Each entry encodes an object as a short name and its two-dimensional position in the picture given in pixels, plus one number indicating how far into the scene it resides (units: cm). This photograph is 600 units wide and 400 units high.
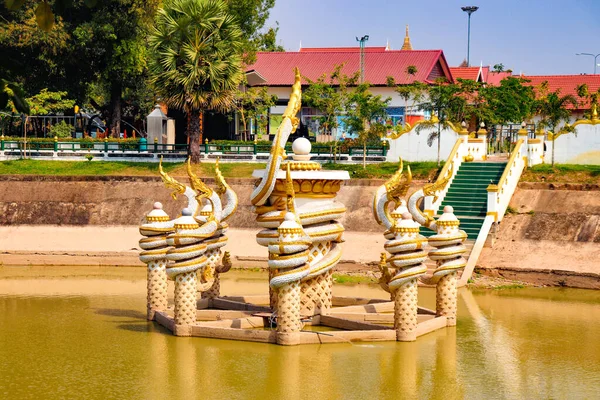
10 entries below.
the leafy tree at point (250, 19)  5797
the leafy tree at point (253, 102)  5284
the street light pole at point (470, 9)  7003
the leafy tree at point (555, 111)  4369
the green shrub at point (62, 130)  5372
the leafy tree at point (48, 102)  5150
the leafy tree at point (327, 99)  4703
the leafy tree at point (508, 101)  4628
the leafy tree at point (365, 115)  4428
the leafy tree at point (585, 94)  5394
